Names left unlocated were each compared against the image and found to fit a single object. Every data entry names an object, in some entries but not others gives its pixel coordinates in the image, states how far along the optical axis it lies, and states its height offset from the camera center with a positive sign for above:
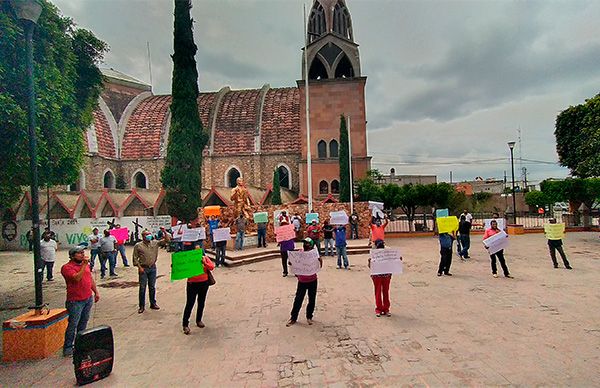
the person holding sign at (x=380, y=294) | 6.88 -1.87
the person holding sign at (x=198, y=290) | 6.36 -1.60
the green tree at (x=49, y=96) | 6.55 +2.42
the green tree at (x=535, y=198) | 26.04 -0.59
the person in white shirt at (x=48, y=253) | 11.66 -1.52
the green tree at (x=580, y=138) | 18.50 +3.11
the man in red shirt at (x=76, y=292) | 5.49 -1.34
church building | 32.19 +7.40
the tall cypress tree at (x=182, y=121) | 20.97 +4.90
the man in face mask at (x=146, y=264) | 7.77 -1.31
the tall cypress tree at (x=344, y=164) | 27.41 +2.69
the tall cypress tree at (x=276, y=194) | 29.03 +0.52
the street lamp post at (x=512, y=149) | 24.52 +3.00
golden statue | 17.58 +0.02
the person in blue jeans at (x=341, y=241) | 12.00 -1.46
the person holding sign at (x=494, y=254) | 9.97 -1.72
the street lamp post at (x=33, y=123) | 5.58 +1.38
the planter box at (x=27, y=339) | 5.33 -1.97
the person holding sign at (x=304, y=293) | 6.49 -1.76
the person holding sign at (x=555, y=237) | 11.00 -1.43
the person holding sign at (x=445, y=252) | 10.38 -1.70
